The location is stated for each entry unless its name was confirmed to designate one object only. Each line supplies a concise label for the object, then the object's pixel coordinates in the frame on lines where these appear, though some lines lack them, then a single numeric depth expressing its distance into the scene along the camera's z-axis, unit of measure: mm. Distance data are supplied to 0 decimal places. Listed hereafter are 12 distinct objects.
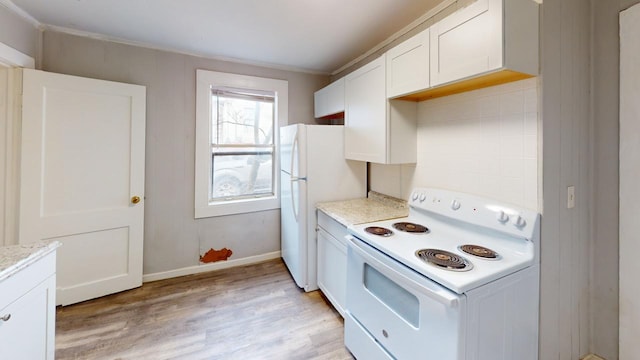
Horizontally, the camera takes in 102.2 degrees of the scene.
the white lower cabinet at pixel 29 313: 978
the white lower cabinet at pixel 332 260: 2002
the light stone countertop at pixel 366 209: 1929
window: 2771
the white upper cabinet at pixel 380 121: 1948
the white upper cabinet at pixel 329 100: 2578
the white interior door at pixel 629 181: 1307
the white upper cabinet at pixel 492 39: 1155
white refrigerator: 2385
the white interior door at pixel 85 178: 2027
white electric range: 1064
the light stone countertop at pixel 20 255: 991
